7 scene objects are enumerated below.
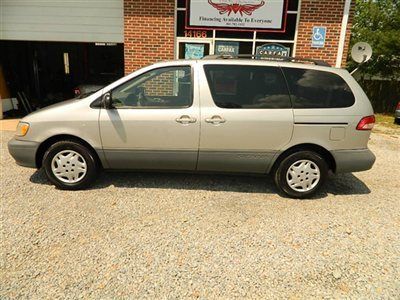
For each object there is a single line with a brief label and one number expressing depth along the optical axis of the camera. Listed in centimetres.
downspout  752
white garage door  782
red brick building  768
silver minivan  383
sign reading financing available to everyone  770
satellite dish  808
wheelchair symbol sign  775
